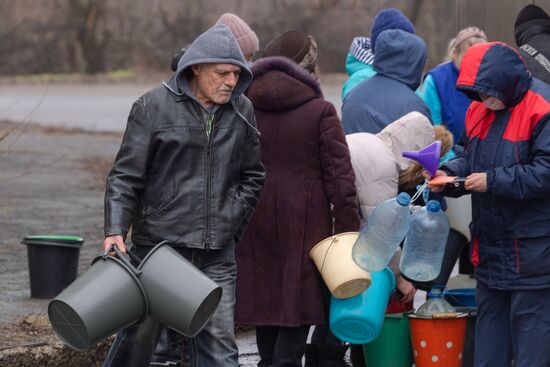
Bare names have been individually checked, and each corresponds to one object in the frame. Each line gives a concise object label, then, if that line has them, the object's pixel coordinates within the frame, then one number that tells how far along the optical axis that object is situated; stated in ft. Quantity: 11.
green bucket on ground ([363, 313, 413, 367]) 42.09
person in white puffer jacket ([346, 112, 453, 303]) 41.73
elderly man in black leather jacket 34.10
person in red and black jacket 35.05
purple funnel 35.99
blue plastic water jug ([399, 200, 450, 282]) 38.64
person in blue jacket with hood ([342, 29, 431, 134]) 45.87
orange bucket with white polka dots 40.68
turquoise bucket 39.67
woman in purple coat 40.48
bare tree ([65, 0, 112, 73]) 193.33
